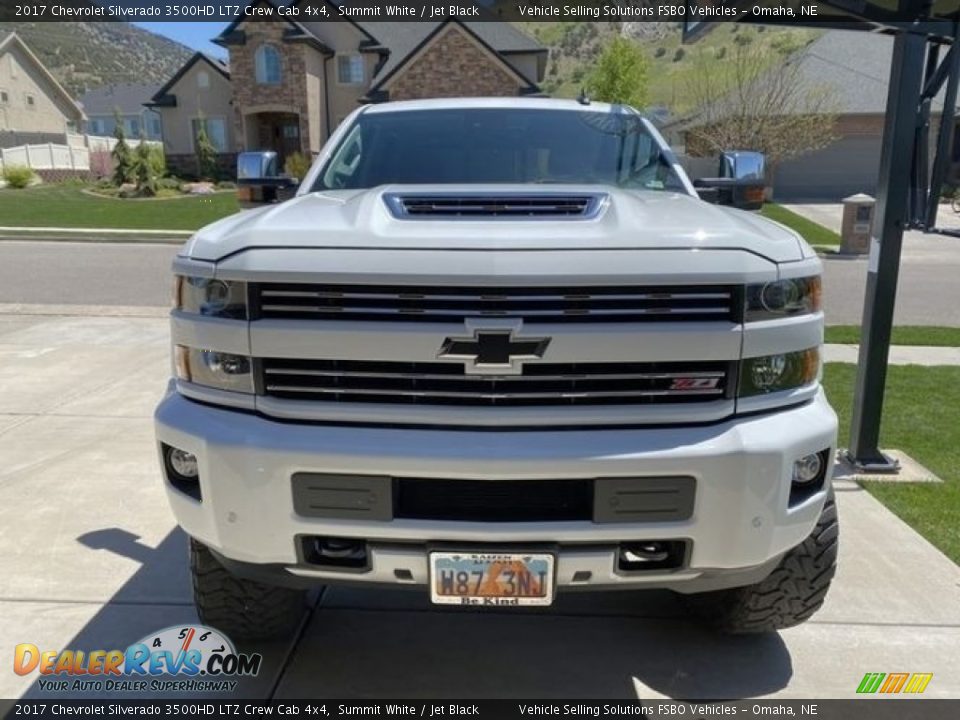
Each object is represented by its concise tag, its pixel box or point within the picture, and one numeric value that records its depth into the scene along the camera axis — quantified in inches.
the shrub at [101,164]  1455.5
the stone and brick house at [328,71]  1250.0
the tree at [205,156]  1353.3
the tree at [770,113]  1098.7
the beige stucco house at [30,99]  1977.1
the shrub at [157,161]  1236.7
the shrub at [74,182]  1312.0
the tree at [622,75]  1278.3
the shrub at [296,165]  1081.1
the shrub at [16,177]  1258.0
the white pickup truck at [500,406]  84.1
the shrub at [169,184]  1223.9
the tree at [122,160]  1186.0
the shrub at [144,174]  1150.3
